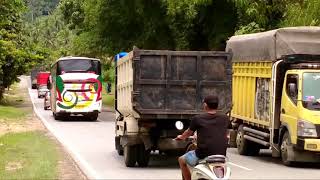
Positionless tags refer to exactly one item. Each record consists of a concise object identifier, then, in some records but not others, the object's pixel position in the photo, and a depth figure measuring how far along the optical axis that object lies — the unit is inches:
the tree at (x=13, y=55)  1712.6
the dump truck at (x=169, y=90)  566.3
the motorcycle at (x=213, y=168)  331.0
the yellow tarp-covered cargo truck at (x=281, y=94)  584.7
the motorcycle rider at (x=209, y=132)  350.3
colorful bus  1360.7
